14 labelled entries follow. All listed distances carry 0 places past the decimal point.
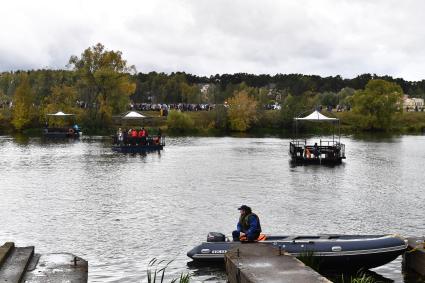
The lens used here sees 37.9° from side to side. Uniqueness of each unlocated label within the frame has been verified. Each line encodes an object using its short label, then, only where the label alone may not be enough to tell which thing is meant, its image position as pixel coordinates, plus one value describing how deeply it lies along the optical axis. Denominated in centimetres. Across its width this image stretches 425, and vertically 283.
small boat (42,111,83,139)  11069
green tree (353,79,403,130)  13988
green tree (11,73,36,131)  13200
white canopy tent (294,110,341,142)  6656
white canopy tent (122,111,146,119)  8508
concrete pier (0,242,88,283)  1950
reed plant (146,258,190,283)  2295
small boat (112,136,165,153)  7657
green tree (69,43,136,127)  11994
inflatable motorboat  2248
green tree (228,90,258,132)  14200
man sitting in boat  2298
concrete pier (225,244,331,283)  1733
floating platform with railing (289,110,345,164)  6337
